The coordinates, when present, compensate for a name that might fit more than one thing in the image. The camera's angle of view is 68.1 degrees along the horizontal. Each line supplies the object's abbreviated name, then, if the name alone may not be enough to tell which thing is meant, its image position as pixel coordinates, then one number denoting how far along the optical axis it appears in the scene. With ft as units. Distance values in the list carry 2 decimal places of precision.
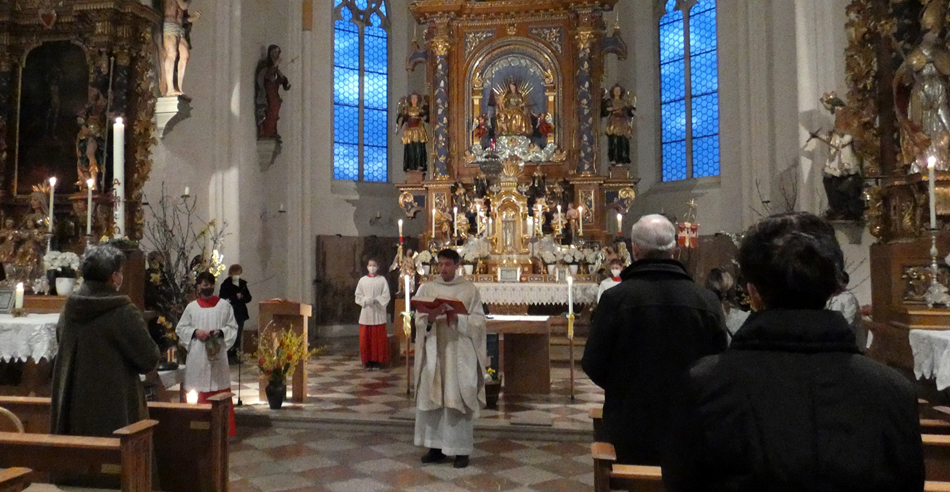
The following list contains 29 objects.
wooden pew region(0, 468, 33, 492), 8.48
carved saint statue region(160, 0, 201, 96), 33.99
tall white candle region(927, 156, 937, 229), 16.96
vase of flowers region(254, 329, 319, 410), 23.76
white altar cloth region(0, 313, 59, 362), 17.94
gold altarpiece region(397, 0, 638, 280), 48.11
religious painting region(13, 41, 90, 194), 31.09
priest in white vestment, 18.38
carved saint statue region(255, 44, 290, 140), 45.24
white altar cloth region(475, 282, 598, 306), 37.55
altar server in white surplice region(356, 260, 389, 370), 34.71
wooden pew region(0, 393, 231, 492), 13.80
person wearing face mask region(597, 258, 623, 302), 29.43
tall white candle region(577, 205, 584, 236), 45.70
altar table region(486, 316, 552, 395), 27.50
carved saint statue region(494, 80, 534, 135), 49.19
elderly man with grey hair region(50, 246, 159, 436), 11.60
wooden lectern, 25.50
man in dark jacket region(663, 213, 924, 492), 4.58
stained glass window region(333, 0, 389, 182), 55.47
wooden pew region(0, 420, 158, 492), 10.75
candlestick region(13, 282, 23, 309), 19.46
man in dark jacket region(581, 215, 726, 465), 9.55
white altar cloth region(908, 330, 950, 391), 14.44
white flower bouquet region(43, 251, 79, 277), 20.83
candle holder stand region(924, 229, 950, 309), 17.65
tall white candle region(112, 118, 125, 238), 18.15
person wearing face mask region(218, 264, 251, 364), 34.88
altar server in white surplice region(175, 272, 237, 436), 20.24
